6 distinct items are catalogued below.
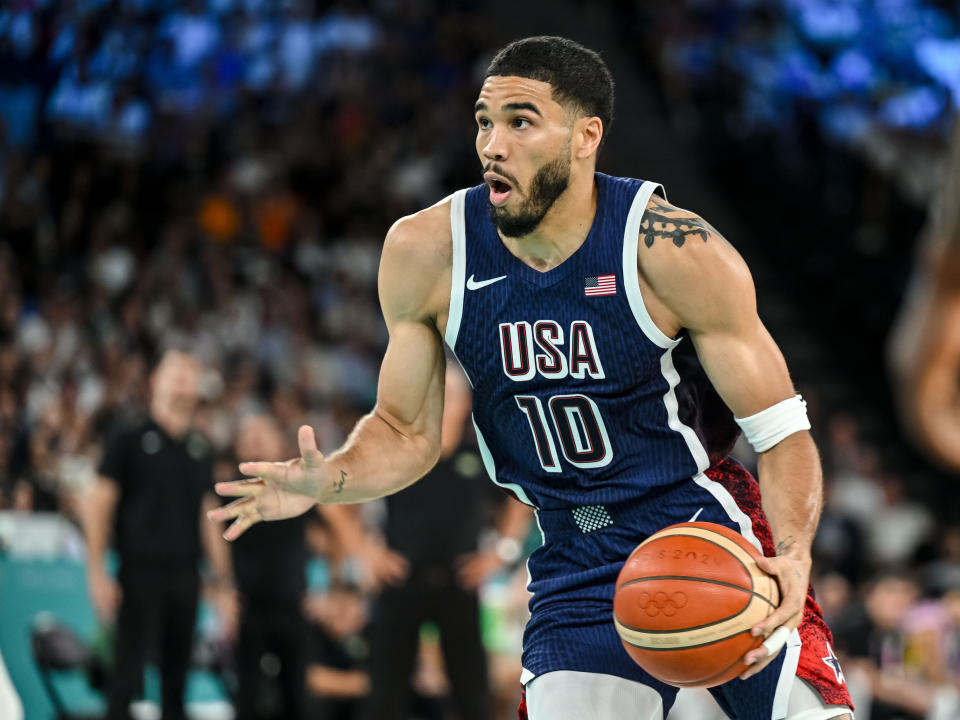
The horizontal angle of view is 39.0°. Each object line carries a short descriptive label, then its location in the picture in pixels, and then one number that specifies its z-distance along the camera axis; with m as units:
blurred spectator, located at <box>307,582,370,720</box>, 9.62
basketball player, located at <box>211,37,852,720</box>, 3.96
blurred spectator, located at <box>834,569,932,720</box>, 9.11
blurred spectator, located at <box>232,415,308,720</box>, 9.18
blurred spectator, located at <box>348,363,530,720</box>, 8.41
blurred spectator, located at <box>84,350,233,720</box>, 8.75
